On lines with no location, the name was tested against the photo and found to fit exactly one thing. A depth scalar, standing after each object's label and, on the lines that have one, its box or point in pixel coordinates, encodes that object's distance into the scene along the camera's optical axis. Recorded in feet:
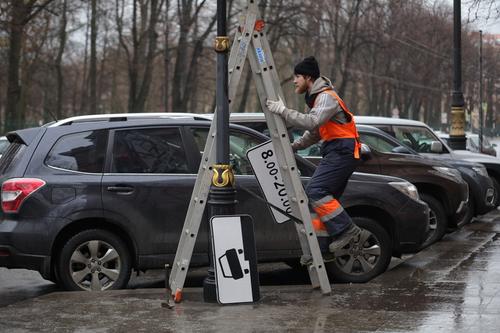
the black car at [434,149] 47.21
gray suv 26.86
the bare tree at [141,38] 136.26
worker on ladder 24.43
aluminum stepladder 24.25
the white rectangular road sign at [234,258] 23.70
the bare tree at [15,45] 104.22
